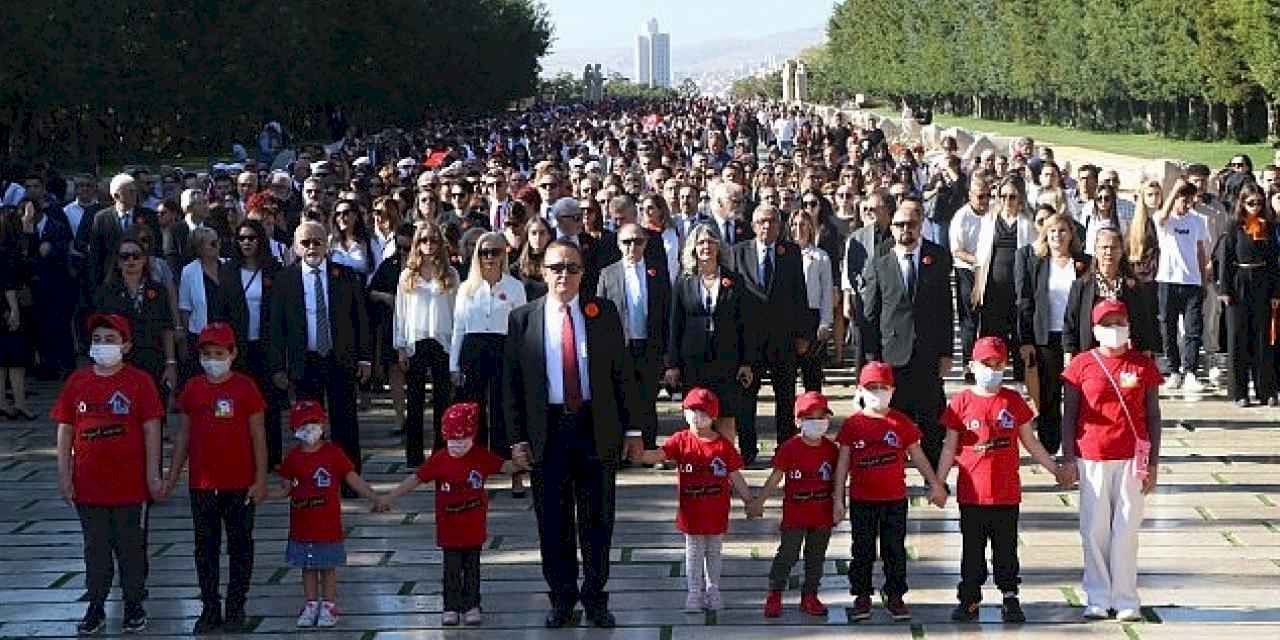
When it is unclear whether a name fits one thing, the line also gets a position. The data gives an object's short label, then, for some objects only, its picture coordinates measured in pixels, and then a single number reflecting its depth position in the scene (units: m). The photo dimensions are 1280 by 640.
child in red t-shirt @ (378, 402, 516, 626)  10.88
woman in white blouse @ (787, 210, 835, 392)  15.88
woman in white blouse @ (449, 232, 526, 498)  13.96
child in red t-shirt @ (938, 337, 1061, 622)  10.66
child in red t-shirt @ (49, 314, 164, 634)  10.73
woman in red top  10.68
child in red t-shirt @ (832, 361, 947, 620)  10.75
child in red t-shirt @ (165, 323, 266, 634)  10.86
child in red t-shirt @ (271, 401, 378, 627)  10.93
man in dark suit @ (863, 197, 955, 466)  13.19
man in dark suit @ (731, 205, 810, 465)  14.57
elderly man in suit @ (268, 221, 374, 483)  14.04
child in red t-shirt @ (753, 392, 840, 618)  10.82
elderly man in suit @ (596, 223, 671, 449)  14.55
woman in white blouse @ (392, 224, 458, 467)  14.85
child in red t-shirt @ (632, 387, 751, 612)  10.79
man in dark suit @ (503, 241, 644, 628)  10.70
